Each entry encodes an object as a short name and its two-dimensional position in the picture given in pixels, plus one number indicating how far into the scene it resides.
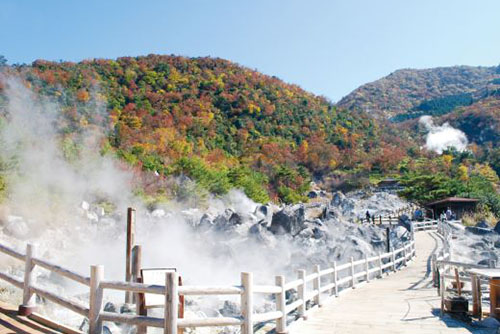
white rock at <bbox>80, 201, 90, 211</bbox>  30.02
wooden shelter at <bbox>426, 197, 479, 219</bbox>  35.78
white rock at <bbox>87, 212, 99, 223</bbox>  28.76
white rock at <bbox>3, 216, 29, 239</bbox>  22.92
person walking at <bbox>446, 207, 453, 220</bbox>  33.12
